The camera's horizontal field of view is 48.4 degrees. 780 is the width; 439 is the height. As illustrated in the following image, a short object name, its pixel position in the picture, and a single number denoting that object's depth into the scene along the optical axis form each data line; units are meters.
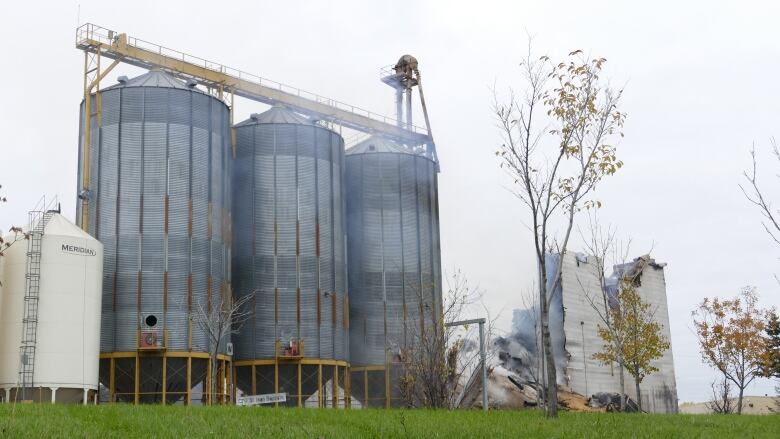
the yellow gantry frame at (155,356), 48.78
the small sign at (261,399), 38.70
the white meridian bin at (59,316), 44.22
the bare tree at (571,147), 25.98
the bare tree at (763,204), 19.42
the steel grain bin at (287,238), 56.34
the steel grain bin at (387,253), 62.53
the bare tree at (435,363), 35.88
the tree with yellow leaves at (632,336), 45.84
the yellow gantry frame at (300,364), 55.66
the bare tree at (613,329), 44.28
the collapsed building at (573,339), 72.12
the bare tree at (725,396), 52.56
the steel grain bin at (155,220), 49.62
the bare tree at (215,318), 49.12
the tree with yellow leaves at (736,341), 53.25
